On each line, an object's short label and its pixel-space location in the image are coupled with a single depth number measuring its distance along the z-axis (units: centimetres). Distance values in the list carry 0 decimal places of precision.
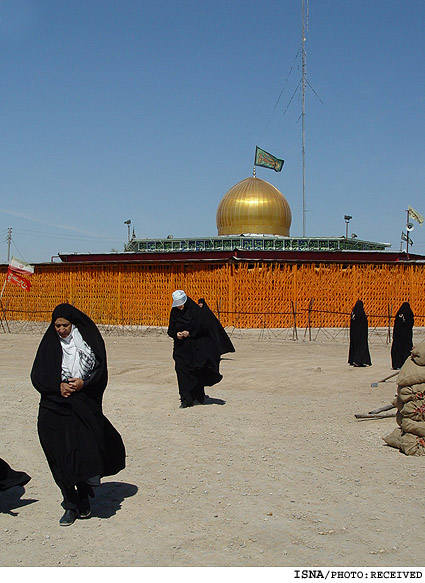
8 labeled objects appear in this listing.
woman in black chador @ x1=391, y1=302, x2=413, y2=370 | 1256
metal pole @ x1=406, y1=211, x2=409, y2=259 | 2753
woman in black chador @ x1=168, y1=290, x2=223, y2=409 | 853
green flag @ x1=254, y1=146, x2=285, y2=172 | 3444
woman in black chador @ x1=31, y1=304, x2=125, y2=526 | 428
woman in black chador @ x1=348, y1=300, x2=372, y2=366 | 1276
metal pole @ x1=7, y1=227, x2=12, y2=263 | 4681
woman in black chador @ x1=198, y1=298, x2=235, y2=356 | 995
